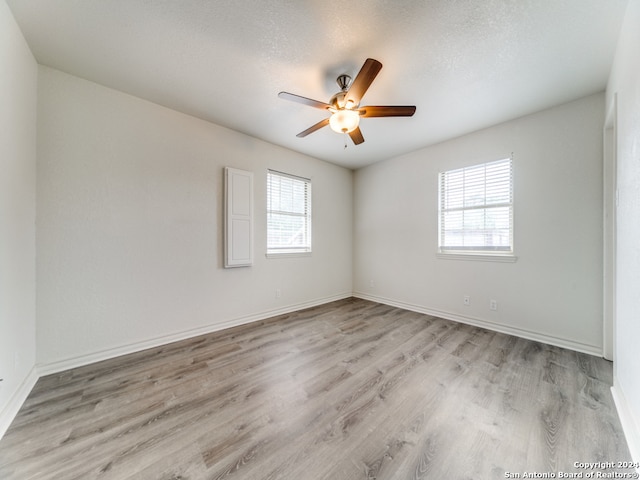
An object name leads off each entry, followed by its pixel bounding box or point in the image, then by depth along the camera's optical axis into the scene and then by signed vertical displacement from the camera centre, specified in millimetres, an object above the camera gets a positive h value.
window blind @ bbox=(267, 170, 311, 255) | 3639 +421
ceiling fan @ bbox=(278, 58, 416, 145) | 1900 +1123
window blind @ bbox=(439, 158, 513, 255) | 2969 +412
